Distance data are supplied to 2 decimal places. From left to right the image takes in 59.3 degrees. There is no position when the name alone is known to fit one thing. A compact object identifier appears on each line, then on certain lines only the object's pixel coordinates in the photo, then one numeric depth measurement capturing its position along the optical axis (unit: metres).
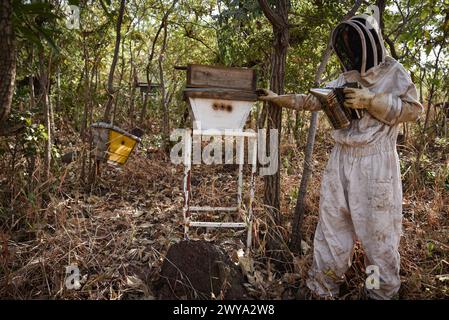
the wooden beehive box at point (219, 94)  3.34
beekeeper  2.66
